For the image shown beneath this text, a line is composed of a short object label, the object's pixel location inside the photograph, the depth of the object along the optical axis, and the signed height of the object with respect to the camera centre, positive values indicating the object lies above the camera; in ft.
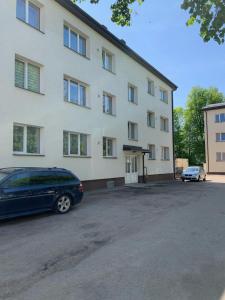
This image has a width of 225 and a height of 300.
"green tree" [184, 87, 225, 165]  141.64 +27.22
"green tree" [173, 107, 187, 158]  145.29 +19.47
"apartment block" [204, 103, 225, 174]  101.67 +11.29
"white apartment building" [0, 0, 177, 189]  31.82 +12.29
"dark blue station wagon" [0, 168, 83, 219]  21.05 -2.93
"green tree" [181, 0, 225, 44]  11.73 +7.99
